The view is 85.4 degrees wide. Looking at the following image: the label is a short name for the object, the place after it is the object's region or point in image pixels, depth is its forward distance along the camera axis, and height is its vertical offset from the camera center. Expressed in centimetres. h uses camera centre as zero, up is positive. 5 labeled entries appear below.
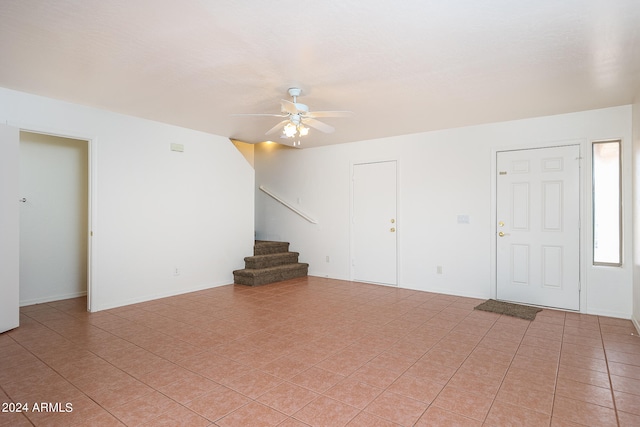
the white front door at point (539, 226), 446 -14
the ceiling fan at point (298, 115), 347 +104
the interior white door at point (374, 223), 596 -14
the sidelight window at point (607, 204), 427 +16
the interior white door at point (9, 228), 356 -16
